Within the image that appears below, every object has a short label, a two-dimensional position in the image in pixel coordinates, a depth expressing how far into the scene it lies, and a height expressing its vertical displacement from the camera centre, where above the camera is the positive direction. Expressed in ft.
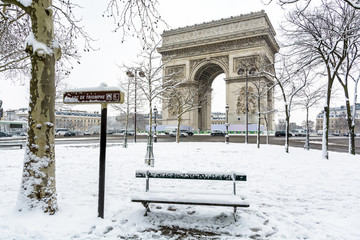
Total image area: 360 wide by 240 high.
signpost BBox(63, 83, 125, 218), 12.60 +1.52
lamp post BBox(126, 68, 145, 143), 55.56 +12.92
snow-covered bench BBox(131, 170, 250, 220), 12.43 -3.59
